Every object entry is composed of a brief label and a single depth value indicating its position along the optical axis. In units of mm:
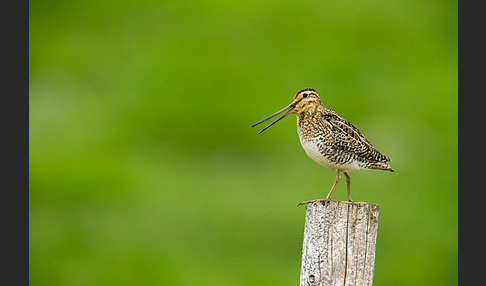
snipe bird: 16891
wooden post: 14281
